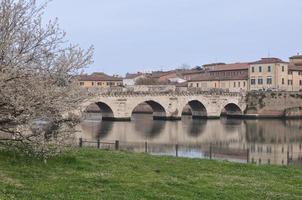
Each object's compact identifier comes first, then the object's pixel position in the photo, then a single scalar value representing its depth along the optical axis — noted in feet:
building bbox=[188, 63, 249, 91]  436.35
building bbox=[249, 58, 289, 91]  401.29
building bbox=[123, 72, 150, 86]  542.24
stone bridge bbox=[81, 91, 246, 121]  295.28
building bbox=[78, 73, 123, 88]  526.57
